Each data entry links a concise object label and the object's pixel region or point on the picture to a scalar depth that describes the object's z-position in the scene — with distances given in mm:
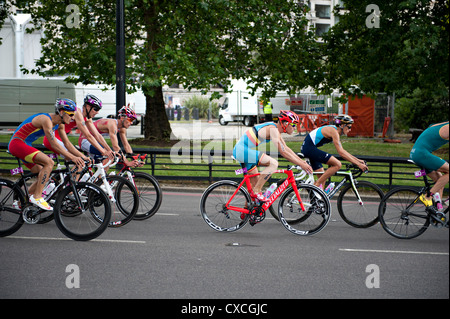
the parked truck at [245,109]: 39994
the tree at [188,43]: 18453
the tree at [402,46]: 17250
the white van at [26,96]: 32969
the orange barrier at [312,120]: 28809
